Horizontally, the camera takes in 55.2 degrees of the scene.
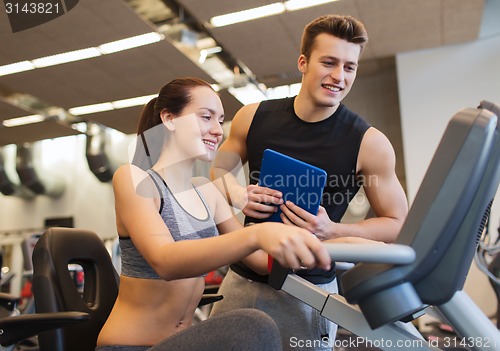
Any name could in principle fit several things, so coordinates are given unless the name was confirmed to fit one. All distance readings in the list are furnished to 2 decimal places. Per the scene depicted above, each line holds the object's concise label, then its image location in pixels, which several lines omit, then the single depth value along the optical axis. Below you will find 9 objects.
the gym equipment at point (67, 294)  1.19
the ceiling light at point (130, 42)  2.81
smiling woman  0.81
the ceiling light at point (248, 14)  4.60
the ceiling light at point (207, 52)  5.21
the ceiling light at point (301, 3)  4.55
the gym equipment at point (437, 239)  0.73
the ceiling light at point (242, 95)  1.71
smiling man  1.36
